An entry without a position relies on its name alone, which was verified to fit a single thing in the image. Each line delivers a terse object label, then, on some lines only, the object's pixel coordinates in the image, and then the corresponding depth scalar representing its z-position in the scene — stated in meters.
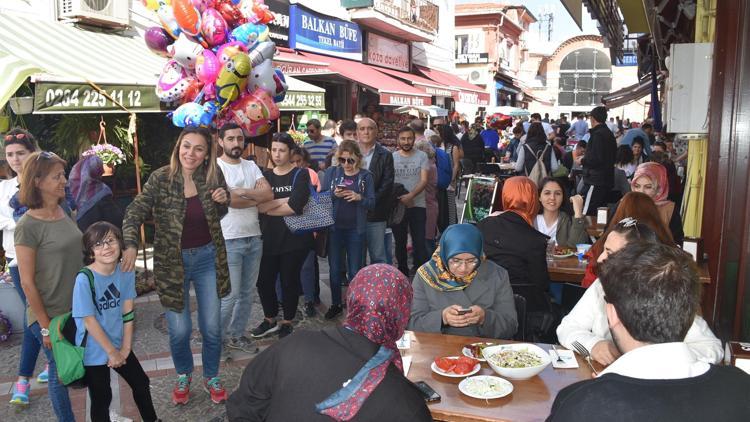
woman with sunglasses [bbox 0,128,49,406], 4.07
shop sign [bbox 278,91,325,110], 9.94
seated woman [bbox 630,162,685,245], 5.50
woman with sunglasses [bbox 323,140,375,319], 5.72
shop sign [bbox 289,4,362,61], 14.02
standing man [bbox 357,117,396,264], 6.19
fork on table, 2.92
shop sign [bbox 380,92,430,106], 15.05
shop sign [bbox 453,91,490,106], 21.19
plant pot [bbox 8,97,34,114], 6.72
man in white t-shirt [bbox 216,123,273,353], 4.64
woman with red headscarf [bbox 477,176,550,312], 4.18
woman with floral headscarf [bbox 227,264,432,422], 1.84
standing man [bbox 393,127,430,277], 6.88
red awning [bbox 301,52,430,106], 14.70
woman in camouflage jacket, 3.78
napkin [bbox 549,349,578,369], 2.83
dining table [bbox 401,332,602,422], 2.39
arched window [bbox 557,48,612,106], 51.12
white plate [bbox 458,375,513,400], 2.49
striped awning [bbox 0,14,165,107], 6.14
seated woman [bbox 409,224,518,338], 3.45
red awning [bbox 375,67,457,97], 18.33
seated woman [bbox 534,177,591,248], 5.46
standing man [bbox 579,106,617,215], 7.76
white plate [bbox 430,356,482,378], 2.71
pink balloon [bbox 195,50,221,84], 6.91
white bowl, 2.65
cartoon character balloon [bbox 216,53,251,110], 6.87
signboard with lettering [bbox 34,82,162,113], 6.07
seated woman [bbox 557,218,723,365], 2.83
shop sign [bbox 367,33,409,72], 18.08
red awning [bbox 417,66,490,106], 21.30
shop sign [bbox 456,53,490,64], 34.09
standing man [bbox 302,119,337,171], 7.84
